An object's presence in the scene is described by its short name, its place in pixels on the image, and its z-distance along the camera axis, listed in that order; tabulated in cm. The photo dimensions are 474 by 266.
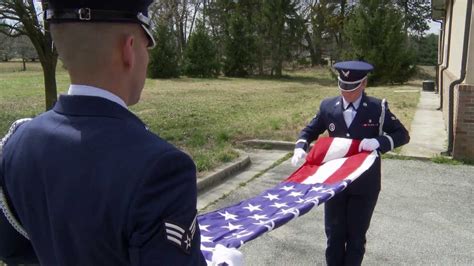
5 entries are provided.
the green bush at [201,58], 3400
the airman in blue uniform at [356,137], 379
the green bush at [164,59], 3158
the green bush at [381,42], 2588
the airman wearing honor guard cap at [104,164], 113
